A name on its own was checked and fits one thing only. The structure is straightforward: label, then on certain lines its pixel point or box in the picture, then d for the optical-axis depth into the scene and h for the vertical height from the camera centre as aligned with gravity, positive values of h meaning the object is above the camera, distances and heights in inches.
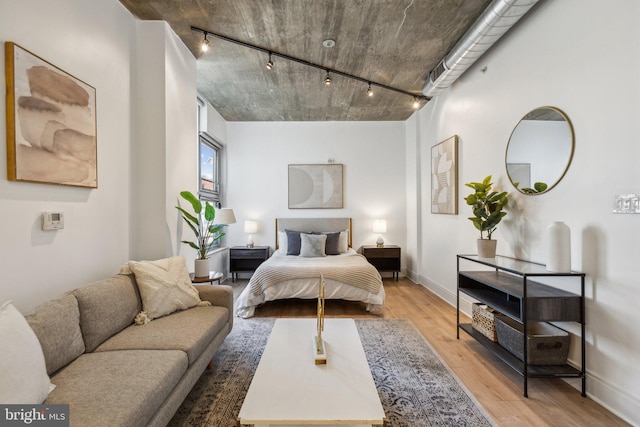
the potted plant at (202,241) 116.3 -11.3
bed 138.1 -33.9
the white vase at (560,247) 78.3 -9.1
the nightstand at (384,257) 201.6 -30.4
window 182.8 +31.2
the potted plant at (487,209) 103.0 +1.3
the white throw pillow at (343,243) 192.5 -19.6
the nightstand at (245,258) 199.9 -30.9
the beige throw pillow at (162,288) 84.0 -22.3
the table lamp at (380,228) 205.6 -10.3
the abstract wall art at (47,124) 61.8 +22.1
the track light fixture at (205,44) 114.0 +67.5
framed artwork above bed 217.5 +21.6
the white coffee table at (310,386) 47.6 -33.4
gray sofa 48.5 -30.9
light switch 65.9 +2.4
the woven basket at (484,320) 97.2 -37.7
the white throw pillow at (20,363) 42.4 -23.4
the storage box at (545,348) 81.3 -38.1
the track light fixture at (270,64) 125.3 +65.3
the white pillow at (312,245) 179.3 -19.8
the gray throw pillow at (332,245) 190.6 -20.8
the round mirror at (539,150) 84.7 +20.4
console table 77.1 -25.8
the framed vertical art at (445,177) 146.8 +20.3
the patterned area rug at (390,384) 69.5 -49.0
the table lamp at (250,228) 206.1 -10.2
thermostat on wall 69.7 -1.6
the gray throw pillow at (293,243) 187.8 -19.3
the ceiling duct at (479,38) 89.5 +63.3
